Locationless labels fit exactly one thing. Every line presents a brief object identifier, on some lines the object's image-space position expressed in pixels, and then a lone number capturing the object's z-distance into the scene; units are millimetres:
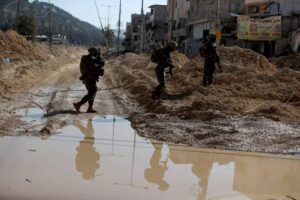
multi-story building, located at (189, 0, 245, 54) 48812
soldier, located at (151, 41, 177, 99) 14352
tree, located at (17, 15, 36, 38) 70875
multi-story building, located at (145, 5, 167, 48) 79250
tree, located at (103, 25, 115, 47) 81312
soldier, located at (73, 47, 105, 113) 12719
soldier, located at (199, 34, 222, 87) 15641
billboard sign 34531
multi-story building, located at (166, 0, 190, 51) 60688
